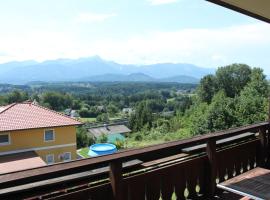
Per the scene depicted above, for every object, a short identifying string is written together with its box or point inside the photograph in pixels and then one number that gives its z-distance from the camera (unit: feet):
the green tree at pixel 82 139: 107.51
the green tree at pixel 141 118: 137.92
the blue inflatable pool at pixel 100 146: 31.34
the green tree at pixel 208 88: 91.73
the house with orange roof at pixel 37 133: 53.89
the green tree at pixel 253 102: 62.29
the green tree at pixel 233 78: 87.92
